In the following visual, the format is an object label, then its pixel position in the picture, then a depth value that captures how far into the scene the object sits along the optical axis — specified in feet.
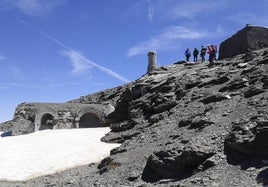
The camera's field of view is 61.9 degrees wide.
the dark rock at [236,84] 36.24
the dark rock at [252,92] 32.05
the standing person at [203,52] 61.42
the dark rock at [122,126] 44.89
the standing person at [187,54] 66.01
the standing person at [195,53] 63.92
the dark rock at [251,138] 21.40
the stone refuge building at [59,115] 59.19
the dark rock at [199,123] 29.27
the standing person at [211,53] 50.69
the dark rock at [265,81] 32.50
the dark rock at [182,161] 23.09
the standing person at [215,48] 51.01
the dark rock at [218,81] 40.37
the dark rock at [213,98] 35.24
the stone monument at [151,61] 71.72
